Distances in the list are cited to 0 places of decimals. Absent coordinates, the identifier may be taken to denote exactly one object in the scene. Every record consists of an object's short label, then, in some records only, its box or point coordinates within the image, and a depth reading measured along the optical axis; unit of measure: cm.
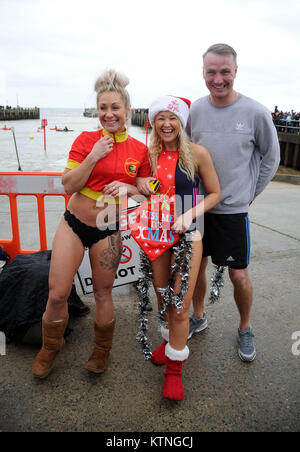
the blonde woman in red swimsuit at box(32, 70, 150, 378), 195
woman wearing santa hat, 201
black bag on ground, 251
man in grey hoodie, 220
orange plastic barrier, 372
